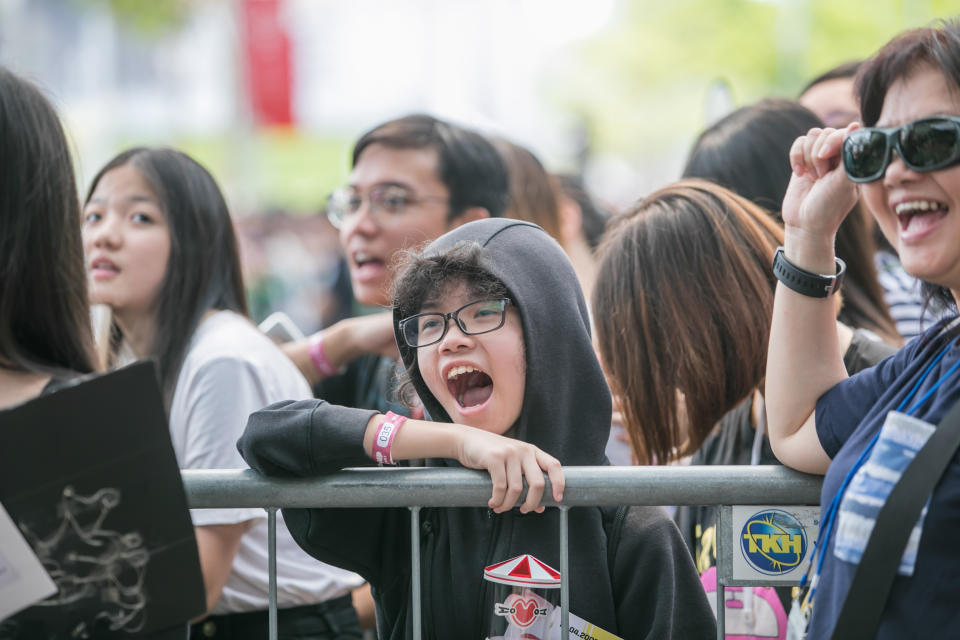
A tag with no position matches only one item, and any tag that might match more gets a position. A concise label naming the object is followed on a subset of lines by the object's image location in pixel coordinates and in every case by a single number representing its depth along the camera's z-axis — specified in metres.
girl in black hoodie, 2.40
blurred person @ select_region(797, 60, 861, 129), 4.72
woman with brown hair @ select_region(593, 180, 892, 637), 3.09
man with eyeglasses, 4.25
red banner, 21.27
